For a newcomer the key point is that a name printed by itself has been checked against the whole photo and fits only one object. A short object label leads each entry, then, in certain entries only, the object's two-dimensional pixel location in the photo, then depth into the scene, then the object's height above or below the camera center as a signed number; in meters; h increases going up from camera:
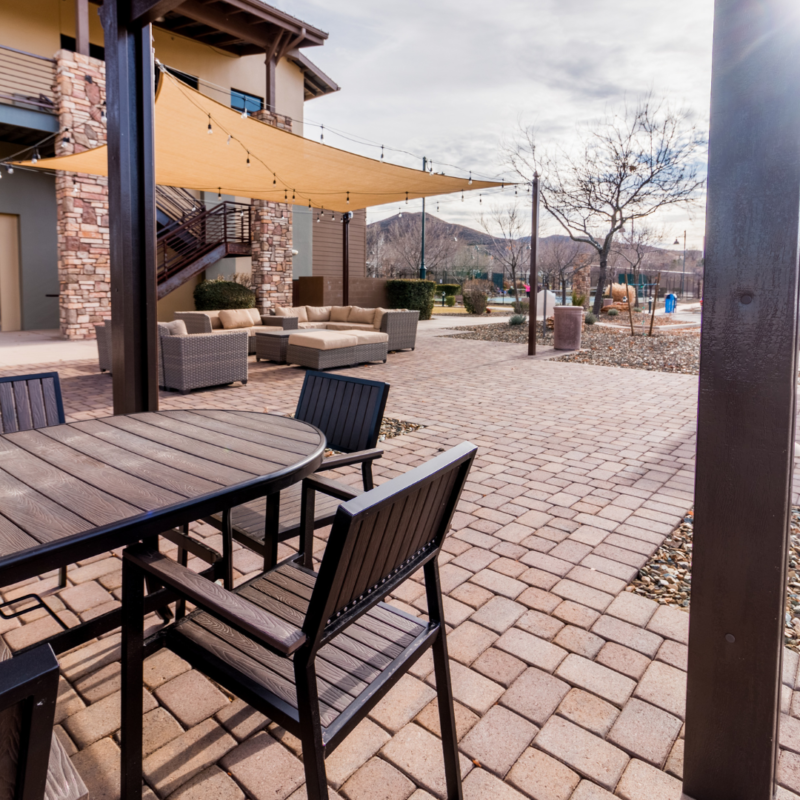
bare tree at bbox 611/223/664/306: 21.60 +3.39
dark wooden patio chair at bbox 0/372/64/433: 2.42 -0.32
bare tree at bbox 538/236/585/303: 26.98 +3.25
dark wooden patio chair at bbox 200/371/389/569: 2.03 -0.49
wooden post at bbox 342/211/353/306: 13.82 +1.21
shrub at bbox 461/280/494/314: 20.16 +0.90
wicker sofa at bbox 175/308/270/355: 8.18 +0.06
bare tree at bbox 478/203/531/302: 25.67 +4.24
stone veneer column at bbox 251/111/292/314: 13.65 +1.74
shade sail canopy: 6.55 +2.24
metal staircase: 12.66 +2.04
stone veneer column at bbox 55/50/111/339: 10.82 +2.06
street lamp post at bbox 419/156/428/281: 23.30 +2.14
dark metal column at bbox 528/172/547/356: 9.15 +1.40
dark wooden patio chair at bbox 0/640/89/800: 0.65 -0.43
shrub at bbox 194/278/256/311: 13.48 +0.67
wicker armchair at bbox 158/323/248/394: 6.43 -0.36
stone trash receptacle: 10.86 +0.00
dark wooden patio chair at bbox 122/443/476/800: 1.14 -0.70
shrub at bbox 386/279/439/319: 16.97 +0.93
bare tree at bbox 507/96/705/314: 16.28 +4.39
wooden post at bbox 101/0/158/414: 3.09 +0.61
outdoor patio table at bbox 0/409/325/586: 1.32 -0.41
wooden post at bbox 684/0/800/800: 1.13 -0.15
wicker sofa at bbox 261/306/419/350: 9.53 +0.10
